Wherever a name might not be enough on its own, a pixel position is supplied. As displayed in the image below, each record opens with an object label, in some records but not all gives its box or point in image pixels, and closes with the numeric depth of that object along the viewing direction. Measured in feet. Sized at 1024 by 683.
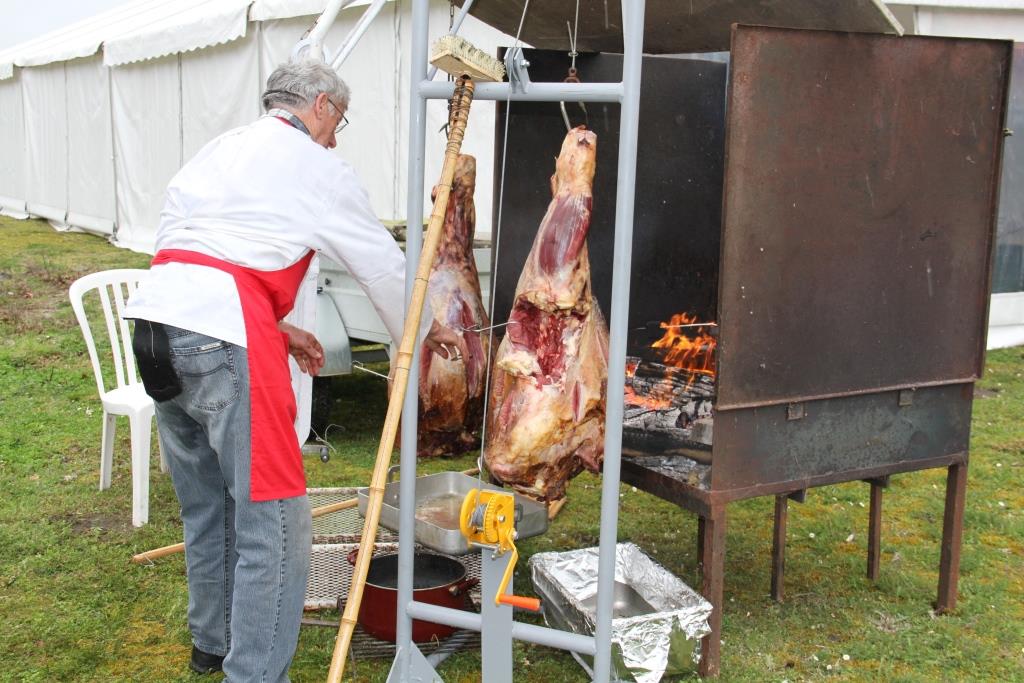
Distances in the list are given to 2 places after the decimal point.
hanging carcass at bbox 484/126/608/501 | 9.84
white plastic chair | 15.15
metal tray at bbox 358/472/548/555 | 10.54
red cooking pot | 11.06
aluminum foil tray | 10.46
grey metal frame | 8.21
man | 8.80
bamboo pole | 7.95
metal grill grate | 11.51
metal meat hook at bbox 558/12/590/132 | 10.17
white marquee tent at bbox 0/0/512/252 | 30.09
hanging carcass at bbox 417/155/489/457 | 10.96
